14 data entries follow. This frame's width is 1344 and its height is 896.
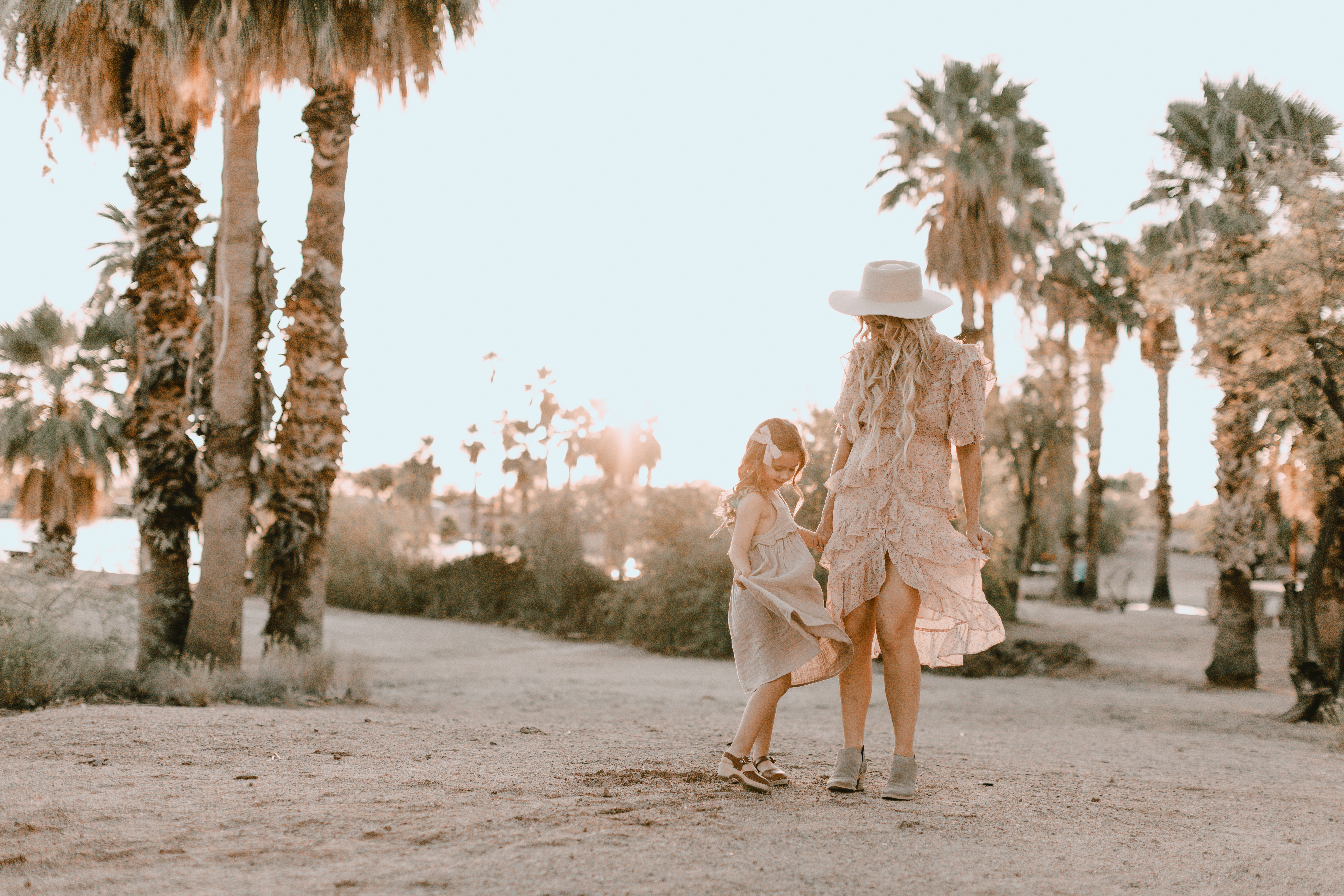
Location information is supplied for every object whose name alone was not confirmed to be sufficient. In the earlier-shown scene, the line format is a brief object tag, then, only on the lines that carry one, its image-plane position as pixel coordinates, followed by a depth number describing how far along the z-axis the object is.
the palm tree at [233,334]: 7.83
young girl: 3.96
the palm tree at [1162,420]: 20.38
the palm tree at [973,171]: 19.23
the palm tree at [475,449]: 44.12
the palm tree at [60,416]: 19.45
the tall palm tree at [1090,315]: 25.61
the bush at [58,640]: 6.32
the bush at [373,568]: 21.84
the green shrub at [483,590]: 20.50
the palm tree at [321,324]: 8.34
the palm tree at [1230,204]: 11.98
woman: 3.95
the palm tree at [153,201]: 7.83
